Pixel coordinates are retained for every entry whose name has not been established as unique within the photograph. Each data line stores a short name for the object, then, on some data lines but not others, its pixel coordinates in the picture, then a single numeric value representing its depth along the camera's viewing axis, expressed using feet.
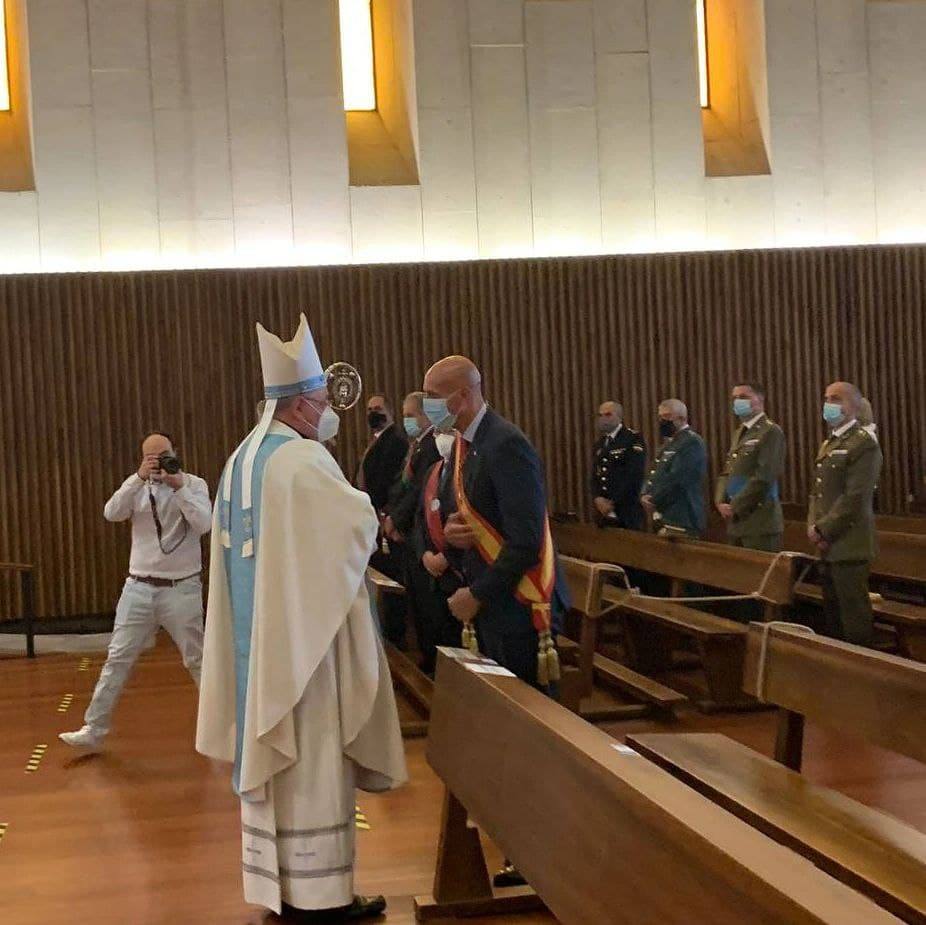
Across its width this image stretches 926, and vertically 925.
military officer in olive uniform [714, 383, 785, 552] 27.53
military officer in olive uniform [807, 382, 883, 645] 24.26
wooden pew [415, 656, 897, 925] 6.75
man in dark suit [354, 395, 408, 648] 30.14
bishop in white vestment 12.85
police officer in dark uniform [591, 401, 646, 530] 32.09
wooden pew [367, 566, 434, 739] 21.63
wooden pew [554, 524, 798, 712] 21.95
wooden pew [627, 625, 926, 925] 10.19
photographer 20.90
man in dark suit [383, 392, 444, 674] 25.17
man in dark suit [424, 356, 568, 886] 13.82
